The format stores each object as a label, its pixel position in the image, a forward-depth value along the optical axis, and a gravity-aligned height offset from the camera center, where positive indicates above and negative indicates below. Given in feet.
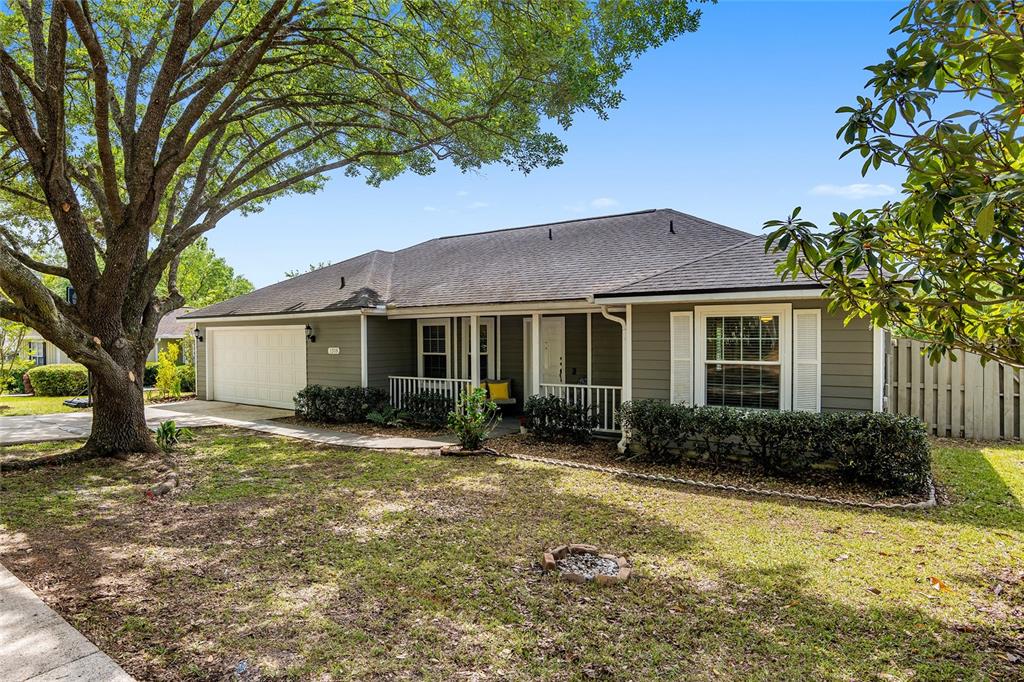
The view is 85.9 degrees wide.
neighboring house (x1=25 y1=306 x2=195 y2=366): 86.38 -0.27
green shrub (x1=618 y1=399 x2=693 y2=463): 26.89 -4.44
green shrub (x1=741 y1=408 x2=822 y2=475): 23.85 -4.51
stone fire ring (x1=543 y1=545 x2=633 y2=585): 14.11 -6.16
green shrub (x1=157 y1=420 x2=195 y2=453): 30.91 -5.49
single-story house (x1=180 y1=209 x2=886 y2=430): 25.81 +0.82
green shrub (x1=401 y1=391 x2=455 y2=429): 38.75 -5.10
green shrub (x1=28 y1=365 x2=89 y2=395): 66.74 -4.90
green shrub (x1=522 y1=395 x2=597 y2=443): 32.78 -4.95
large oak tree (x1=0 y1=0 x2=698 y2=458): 25.16 +13.66
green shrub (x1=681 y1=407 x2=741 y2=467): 25.52 -4.52
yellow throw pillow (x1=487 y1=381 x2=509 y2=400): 43.24 -4.13
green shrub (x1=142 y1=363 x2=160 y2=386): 75.05 -4.97
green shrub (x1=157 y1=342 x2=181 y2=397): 59.98 -4.35
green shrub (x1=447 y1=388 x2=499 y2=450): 30.37 -4.63
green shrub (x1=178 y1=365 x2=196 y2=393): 66.74 -4.71
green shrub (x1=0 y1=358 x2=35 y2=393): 71.39 -4.94
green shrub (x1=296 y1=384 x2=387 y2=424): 41.65 -4.95
